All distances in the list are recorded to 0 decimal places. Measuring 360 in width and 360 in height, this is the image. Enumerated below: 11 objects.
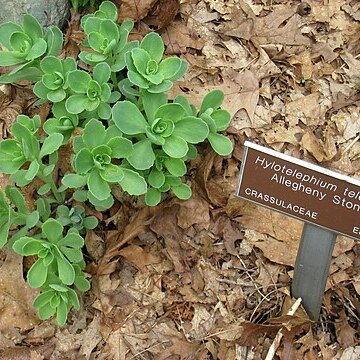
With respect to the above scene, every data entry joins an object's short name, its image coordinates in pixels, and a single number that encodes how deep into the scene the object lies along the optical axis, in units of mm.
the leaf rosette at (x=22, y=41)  569
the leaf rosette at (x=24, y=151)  530
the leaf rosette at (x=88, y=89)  554
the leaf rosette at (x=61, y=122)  578
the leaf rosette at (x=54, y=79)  571
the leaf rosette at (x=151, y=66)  539
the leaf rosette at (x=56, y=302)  549
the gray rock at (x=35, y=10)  692
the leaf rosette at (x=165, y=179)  559
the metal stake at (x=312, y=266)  495
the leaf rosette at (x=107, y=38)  572
